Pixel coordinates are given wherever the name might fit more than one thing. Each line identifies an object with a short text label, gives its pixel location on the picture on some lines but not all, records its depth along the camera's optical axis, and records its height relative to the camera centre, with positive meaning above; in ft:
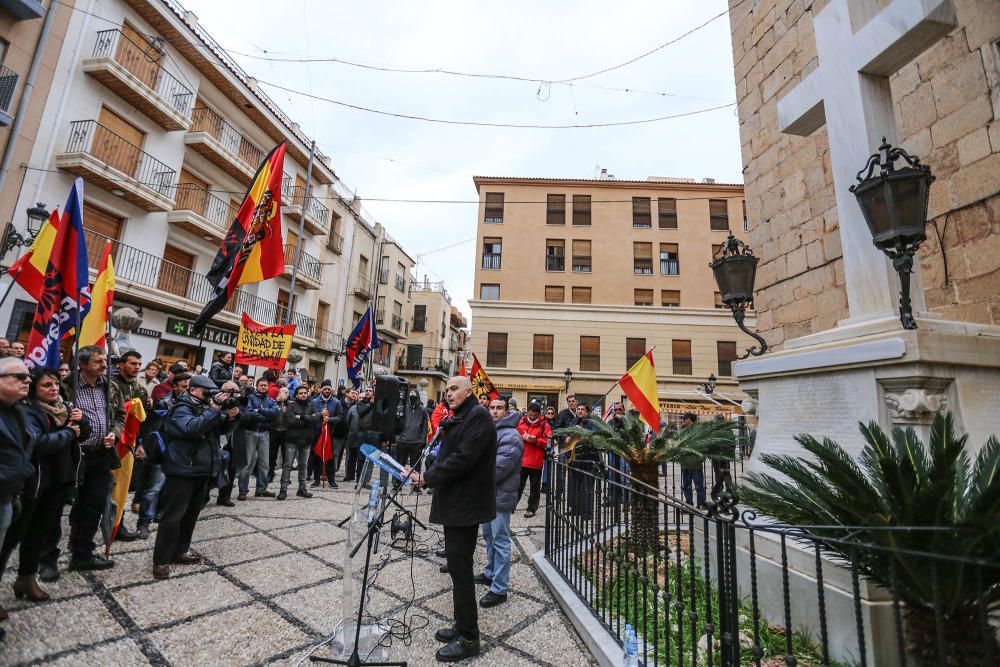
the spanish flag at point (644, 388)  21.42 +1.79
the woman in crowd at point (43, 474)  10.08 -1.83
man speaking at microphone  9.54 -1.83
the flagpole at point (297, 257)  56.29 +20.78
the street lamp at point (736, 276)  15.12 +5.14
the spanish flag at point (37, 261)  16.58 +5.08
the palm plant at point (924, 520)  5.16 -1.03
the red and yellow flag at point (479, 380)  36.60 +2.96
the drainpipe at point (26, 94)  35.35 +24.01
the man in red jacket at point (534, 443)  23.45 -1.22
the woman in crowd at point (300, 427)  23.57 -1.00
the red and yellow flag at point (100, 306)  15.84 +3.24
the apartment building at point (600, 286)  79.66 +25.24
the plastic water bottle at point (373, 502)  9.98 -2.00
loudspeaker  22.39 +0.43
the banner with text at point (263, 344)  32.81 +4.47
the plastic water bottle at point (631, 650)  8.29 -4.14
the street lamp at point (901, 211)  8.56 +4.32
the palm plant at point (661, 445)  16.06 -0.71
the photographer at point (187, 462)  12.62 -1.72
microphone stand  8.45 -2.74
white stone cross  9.84 +8.45
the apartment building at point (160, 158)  40.14 +25.73
